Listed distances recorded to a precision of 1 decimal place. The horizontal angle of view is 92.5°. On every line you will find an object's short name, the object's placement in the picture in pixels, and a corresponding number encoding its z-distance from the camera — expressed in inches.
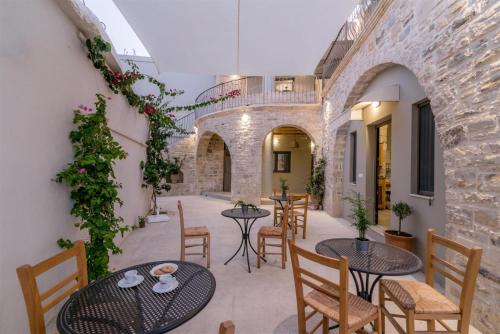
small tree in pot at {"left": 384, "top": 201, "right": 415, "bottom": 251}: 133.0
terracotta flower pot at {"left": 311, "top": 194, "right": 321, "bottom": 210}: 305.0
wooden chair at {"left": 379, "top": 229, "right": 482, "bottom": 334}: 60.2
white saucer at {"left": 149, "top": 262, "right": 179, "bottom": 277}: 64.4
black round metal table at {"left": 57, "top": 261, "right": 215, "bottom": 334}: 44.6
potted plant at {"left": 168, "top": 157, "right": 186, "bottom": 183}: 264.1
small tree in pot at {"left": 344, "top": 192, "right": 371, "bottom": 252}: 82.0
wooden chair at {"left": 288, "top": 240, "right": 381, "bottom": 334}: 56.6
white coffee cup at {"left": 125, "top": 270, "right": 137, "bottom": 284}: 59.7
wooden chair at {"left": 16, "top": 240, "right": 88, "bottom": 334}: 46.4
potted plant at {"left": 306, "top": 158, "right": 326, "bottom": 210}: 302.4
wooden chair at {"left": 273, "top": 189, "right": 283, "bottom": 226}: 203.8
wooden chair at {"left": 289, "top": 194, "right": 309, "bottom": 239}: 179.7
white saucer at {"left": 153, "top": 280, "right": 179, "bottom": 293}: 55.2
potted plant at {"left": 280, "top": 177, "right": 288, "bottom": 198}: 213.7
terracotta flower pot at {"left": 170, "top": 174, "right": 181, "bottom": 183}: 460.7
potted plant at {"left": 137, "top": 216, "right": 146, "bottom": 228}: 217.2
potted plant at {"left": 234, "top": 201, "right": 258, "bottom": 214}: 143.0
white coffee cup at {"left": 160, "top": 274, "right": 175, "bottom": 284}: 57.9
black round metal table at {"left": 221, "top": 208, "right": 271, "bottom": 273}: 135.8
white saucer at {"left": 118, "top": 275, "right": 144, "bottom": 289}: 57.9
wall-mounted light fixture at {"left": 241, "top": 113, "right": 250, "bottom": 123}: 353.7
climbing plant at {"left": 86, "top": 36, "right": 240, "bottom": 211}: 110.9
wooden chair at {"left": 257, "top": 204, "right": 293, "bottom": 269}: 128.8
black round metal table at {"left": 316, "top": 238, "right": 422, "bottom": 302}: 68.6
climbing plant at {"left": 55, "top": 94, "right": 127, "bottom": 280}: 86.4
